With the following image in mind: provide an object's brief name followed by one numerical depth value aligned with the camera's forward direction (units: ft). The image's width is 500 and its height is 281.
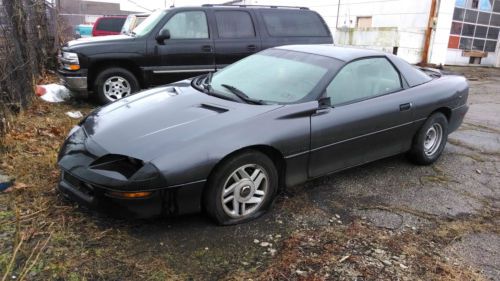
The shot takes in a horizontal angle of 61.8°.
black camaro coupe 9.64
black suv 21.62
